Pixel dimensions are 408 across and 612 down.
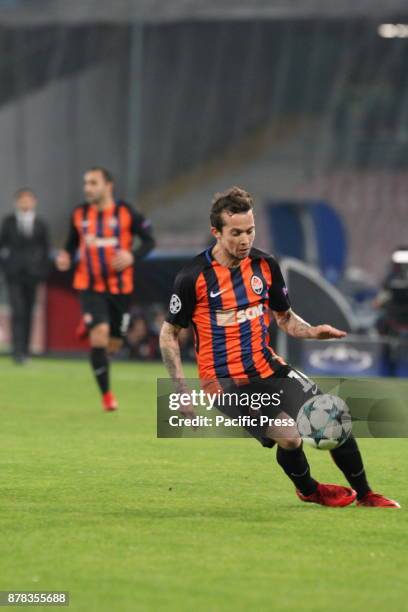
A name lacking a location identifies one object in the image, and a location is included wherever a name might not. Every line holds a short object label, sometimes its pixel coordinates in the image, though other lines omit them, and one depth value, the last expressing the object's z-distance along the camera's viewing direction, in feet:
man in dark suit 124.77
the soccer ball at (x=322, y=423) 46.50
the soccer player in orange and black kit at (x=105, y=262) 83.71
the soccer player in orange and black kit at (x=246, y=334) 47.01
